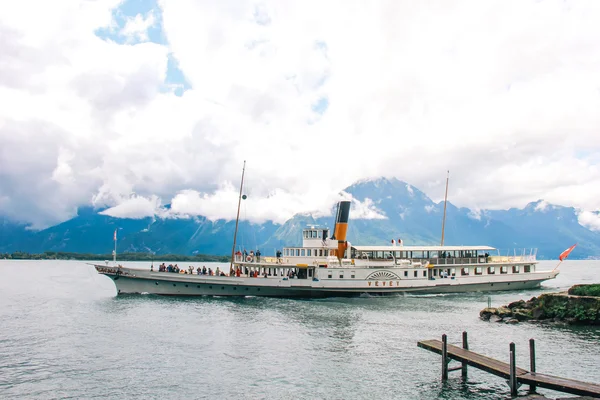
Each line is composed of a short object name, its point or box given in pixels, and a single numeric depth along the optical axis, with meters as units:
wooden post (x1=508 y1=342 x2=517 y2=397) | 21.00
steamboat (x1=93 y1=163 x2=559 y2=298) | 57.25
